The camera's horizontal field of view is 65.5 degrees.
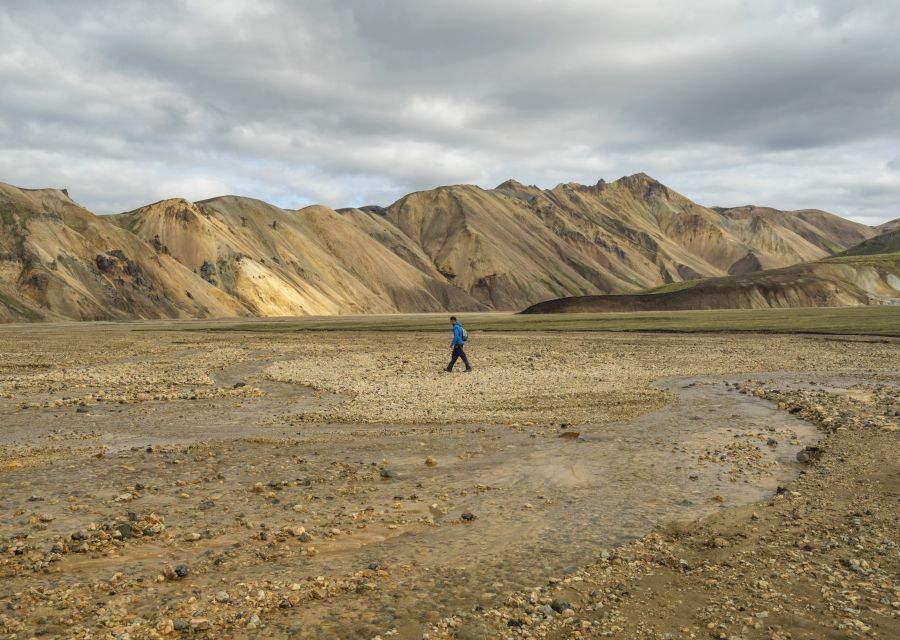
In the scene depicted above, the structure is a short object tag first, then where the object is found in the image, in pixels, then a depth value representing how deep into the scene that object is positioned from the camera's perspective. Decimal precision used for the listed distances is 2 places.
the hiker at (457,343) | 27.27
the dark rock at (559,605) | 6.60
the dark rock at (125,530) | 8.36
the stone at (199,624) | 6.14
